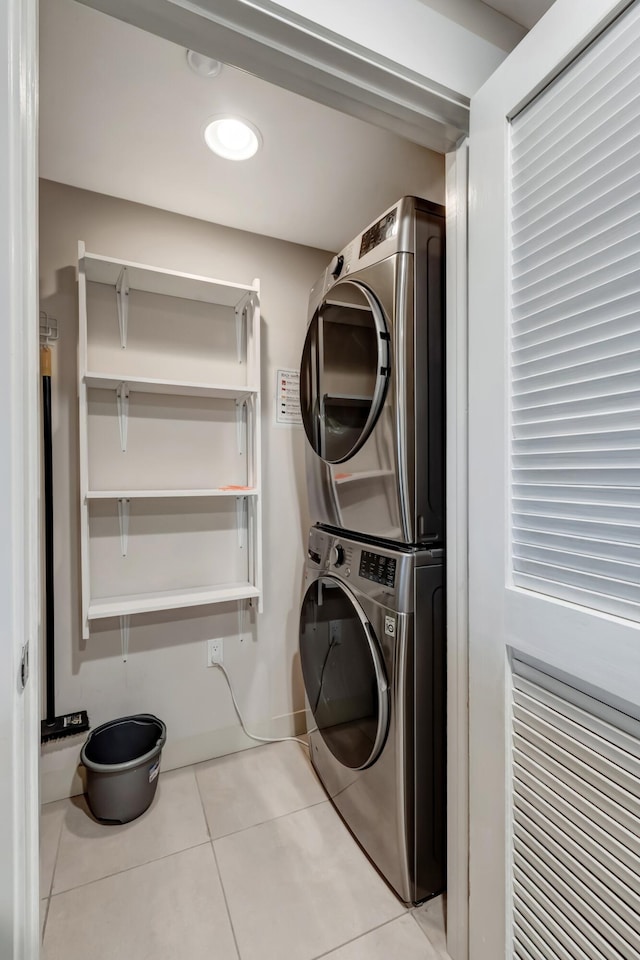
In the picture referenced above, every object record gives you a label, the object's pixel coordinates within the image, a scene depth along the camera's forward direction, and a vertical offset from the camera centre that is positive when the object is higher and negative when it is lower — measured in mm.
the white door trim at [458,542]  1070 -171
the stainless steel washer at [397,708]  1202 -677
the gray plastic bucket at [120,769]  1521 -1072
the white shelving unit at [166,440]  1706 +146
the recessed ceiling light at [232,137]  1377 +1099
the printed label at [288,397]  2080 +371
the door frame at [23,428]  573 +65
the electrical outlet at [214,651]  1946 -793
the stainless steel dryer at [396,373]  1193 +288
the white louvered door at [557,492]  692 -35
